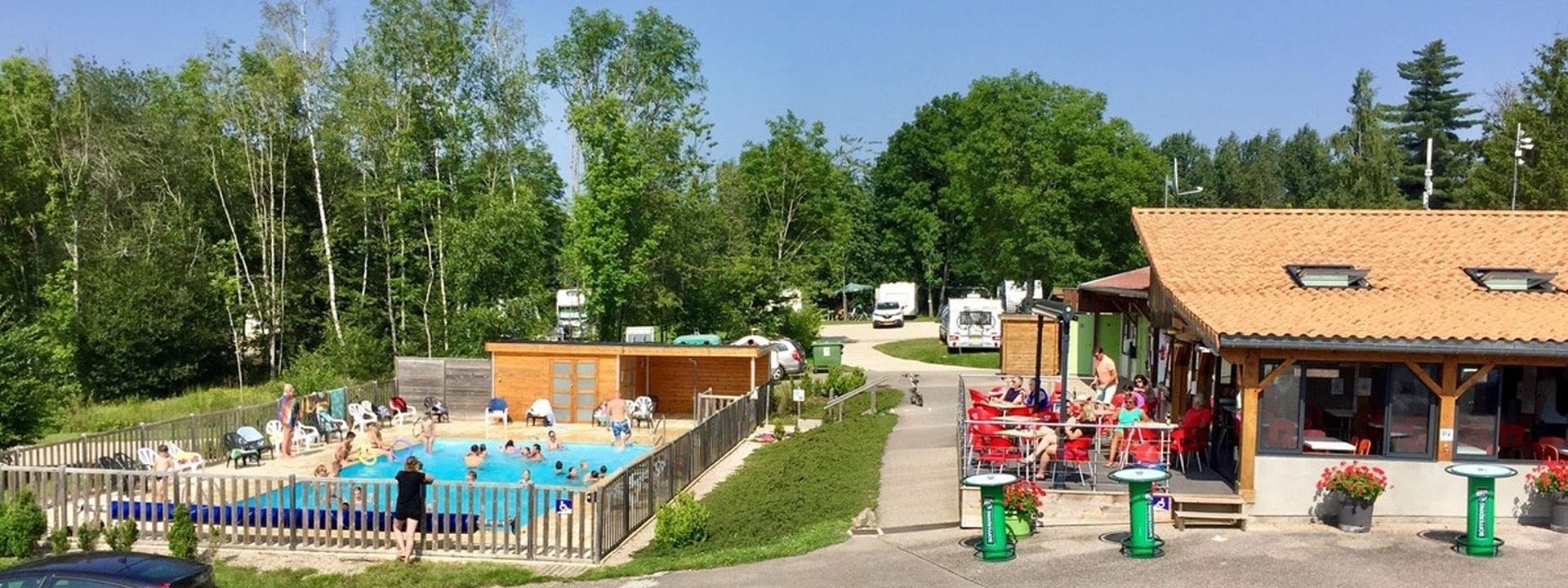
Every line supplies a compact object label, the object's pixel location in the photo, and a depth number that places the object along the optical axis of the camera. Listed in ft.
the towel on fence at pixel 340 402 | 82.33
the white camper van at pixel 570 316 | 124.16
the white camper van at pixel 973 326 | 134.82
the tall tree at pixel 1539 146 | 119.65
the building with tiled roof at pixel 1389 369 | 41.50
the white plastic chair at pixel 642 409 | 86.48
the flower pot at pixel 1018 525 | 41.11
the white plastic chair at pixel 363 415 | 82.89
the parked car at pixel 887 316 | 187.32
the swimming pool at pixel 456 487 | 45.11
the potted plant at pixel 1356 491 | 40.50
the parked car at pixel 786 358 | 114.28
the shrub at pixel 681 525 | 45.62
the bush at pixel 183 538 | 42.11
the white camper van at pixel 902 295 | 193.98
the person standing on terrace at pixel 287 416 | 72.84
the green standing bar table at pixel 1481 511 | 37.68
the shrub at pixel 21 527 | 44.65
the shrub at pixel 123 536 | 44.75
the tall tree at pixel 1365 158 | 159.53
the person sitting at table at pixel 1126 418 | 47.03
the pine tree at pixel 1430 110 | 215.92
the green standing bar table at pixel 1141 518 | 37.93
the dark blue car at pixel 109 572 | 30.58
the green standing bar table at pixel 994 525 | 38.55
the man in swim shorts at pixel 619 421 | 76.95
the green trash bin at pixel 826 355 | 119.75
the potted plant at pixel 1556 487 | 40.68
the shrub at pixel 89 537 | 44.96
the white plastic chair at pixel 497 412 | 85.40
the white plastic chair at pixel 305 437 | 76.59
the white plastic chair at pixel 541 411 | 85.80
